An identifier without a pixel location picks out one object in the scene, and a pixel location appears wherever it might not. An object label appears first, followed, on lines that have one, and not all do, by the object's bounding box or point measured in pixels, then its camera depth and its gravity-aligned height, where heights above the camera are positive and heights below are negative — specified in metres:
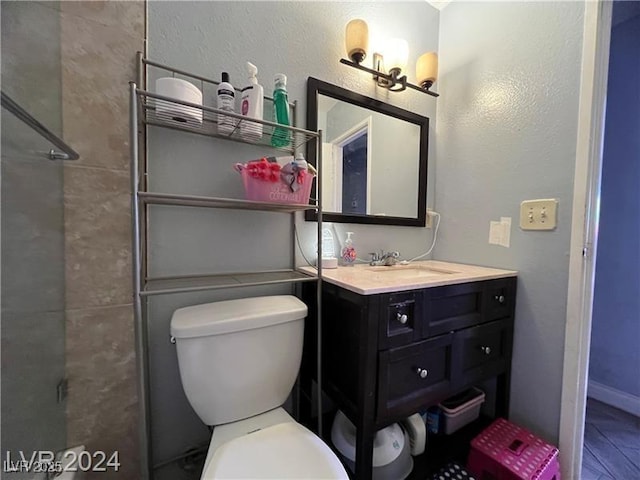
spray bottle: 0.92 +0.43
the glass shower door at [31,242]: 0.62 -0.06
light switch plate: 1.10 +0.08
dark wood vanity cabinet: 0.84 -0.42
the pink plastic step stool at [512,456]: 0.92 -0.82
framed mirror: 1.24 +0.37
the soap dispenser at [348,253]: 1.27 -0.12
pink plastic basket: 0.87 +0.13
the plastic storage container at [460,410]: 1.22 -0.84
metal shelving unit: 0.68 +0.07
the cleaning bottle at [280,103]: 0.99 +0.47
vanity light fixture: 1.18 +0.83
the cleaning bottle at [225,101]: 0.89 +0.42
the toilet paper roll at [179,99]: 0.78 +0.38
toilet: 0.71 -0.51
